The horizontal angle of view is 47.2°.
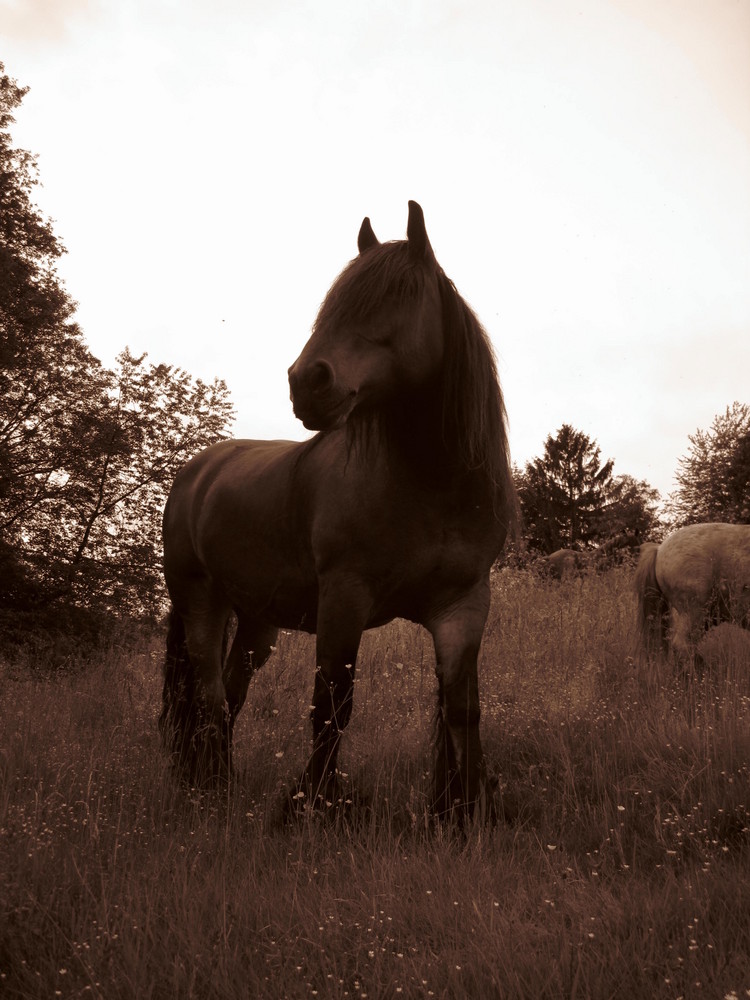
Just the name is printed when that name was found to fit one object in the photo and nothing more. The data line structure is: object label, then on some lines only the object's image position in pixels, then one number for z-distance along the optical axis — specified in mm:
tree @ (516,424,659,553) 43938
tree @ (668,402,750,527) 26609
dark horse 3783
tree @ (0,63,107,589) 9258
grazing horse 7570
